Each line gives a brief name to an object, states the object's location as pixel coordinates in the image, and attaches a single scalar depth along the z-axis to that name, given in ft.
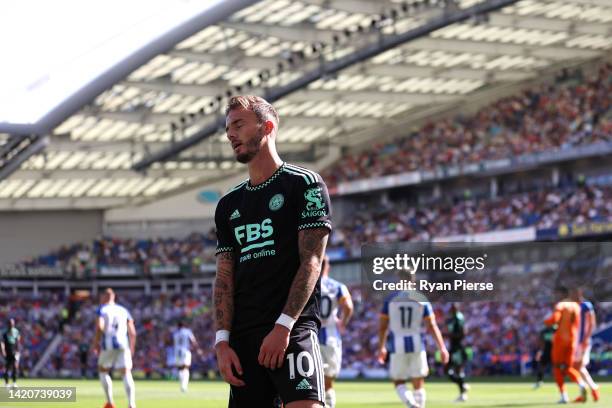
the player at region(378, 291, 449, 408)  51.57
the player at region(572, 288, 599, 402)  63.87
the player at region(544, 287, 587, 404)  63.26
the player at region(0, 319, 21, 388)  101.55
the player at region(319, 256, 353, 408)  53.06
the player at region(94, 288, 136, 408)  59.06
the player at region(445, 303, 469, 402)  76.25
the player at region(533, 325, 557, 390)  91.20
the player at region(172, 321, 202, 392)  98.48
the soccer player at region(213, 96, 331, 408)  18.06
